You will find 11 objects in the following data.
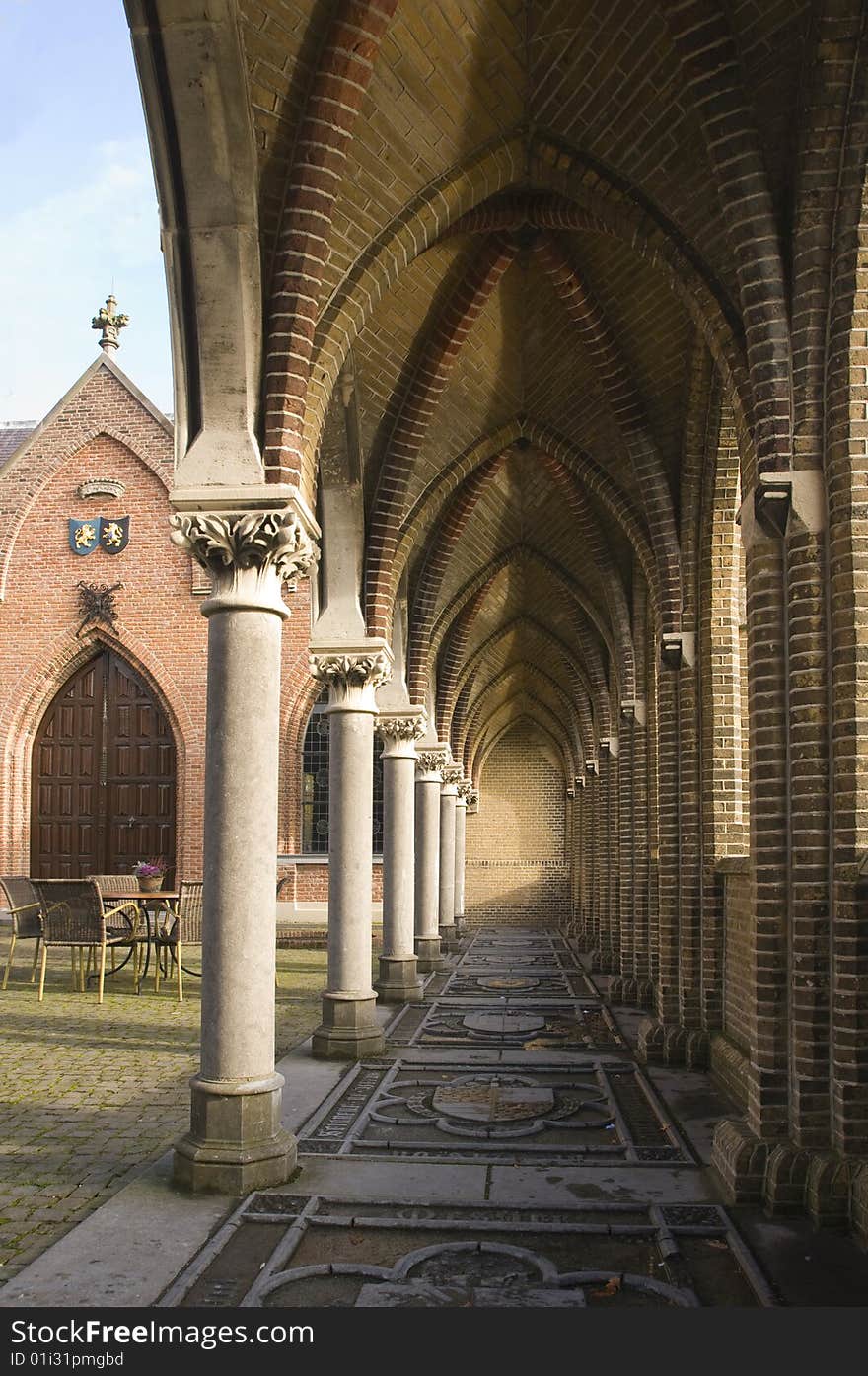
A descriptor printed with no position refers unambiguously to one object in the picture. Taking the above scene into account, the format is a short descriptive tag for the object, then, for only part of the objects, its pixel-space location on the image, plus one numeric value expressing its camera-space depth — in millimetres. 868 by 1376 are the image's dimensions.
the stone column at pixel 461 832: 24469
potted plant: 14023
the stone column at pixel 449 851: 21303
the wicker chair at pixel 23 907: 12547
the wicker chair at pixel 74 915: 12359
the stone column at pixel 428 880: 16375
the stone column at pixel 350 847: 9398
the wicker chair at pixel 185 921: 12602
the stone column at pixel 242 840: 5902
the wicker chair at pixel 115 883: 13617
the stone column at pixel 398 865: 12617
